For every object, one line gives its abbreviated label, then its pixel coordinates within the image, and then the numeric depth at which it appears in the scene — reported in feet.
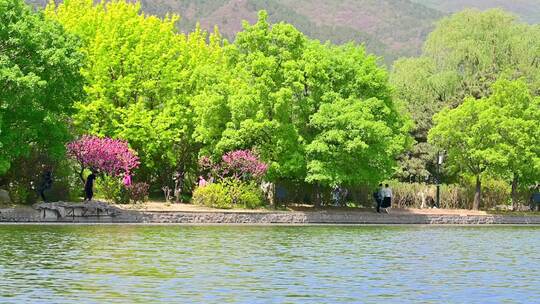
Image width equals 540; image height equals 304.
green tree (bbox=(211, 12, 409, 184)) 191.62
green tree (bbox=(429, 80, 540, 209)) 215.10
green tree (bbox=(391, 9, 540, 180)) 249.34
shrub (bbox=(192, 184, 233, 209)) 185.88
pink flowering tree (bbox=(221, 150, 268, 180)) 188.85
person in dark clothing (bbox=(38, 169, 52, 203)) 169.84
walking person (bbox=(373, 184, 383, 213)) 202.91
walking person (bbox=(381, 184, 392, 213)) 203.27
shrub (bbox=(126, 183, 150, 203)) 181.57
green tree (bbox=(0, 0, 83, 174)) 150.30
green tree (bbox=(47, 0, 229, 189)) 194.59
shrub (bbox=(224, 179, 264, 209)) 188.75
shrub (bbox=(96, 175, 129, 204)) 180.34
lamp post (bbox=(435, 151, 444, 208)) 224.22
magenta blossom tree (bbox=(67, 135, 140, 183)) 178.70
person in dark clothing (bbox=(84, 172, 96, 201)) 171.84
